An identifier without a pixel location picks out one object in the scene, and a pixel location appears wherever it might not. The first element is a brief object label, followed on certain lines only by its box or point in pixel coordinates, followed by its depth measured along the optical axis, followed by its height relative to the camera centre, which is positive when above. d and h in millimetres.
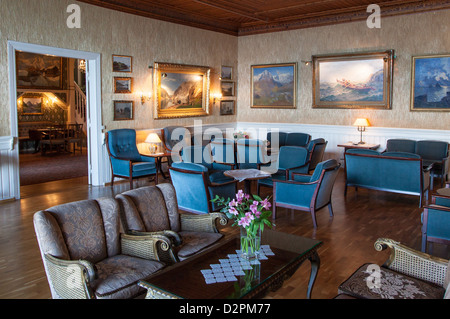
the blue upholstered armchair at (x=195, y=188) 5742 -861
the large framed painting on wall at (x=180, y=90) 10344 +1021
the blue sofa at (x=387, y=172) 7078 -774
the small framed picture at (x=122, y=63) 9219 +1478
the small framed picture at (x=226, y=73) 12390 +1681
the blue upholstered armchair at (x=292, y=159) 8195 -622
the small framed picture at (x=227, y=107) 12555 +654
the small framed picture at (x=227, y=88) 12470 +1248
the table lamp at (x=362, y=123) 10117 +132
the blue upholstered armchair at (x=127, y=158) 8508 -635
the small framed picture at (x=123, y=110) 9344 +421
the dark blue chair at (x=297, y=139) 10828 -278
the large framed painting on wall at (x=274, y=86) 11906 +1270
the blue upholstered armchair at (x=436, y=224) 4688 -1107
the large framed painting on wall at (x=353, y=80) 10234 +1251
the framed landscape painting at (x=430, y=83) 9410 +1051
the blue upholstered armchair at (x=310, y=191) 5988 -937
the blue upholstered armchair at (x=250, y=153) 8258 -503
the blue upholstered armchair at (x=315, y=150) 8812 -480
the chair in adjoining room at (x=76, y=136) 13876 -255
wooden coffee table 2865 -1100
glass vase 3416 -965
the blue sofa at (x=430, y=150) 8921 -499
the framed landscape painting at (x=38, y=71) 14367 +2087
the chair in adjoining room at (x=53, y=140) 13330 -368
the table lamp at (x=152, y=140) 9316 -258
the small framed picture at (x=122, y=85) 9281 +998
